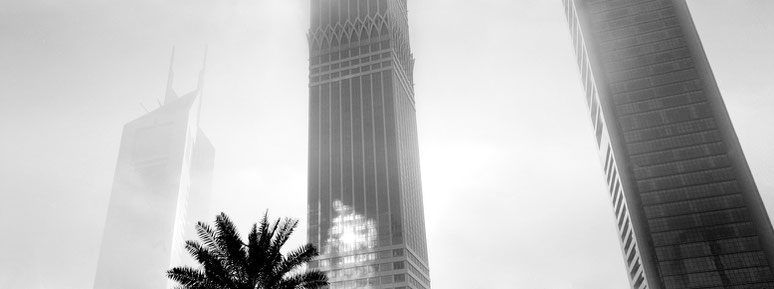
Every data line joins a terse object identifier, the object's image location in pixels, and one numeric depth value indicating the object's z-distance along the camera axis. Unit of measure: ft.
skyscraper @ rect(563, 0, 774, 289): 397.19
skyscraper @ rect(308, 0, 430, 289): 500.33
